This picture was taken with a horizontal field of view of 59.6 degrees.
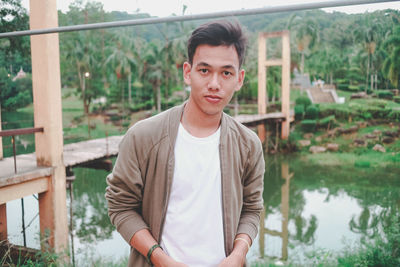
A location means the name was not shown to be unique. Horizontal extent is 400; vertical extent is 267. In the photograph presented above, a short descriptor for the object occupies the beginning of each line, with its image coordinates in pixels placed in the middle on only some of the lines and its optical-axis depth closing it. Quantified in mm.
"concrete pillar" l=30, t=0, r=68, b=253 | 4496
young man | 862
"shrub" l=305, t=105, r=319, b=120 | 16141
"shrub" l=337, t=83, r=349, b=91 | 15098
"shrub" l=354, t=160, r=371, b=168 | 12289
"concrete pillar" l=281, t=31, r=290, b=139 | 15984
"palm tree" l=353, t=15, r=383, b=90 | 10742
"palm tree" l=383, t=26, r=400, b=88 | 9336
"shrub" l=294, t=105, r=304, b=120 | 17125
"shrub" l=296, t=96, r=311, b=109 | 17234
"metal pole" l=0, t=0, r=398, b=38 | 982
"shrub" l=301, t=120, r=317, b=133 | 15812
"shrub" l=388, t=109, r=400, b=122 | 11586
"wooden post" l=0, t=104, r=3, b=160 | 5182
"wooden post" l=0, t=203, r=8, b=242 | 4809
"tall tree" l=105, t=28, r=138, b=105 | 19172
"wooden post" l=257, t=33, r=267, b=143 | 15641
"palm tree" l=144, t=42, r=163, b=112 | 19328
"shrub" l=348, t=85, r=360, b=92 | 14289
